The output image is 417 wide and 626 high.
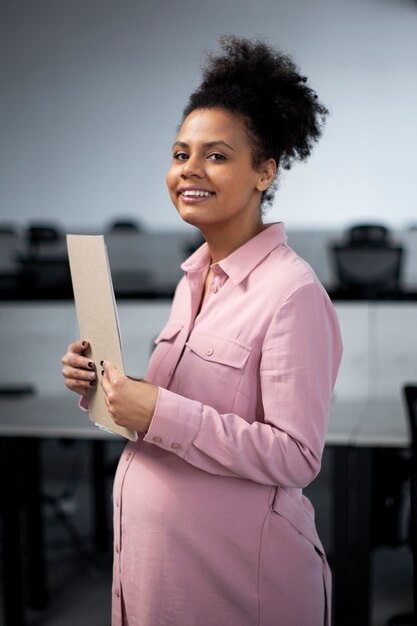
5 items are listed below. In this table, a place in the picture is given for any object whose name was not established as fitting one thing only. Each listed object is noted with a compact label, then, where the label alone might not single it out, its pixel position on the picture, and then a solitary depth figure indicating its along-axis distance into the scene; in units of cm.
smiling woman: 118
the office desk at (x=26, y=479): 276
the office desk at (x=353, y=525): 256
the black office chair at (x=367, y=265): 651
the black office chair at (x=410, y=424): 249
